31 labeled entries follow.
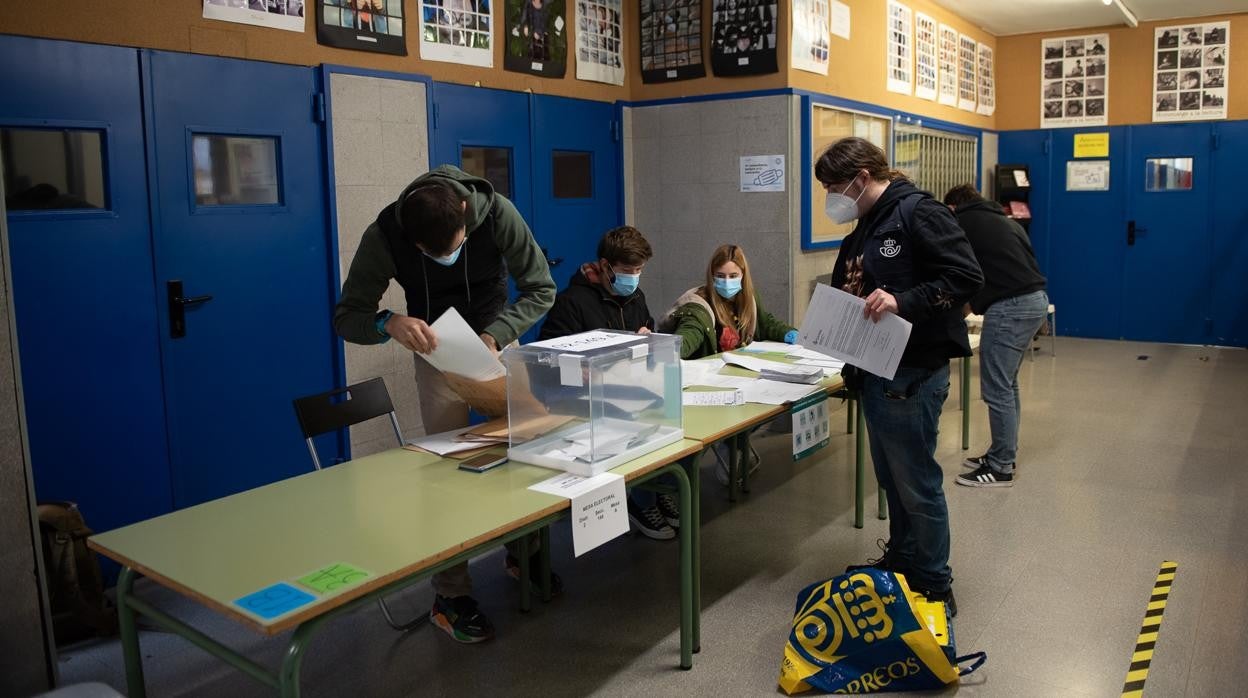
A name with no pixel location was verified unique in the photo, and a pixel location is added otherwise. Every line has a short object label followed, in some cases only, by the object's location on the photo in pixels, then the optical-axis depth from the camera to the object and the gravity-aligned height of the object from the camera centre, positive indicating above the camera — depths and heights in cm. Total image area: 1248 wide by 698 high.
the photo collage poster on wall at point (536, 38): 480 +107
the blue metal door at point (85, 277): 313 -5
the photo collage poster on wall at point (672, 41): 547 +116
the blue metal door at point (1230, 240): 782 -8
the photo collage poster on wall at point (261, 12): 357 +92
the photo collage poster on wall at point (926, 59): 703 +132
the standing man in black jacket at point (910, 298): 271 -16
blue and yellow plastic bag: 254 -107
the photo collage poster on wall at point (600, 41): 530 +114
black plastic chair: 285 -47
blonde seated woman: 412 -31
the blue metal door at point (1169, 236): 802 -3
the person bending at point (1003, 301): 419 -28
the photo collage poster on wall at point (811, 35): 532 +116
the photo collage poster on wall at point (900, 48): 659 +131
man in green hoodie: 283 -10
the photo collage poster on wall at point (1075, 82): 829 +132
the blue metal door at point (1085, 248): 841 -12
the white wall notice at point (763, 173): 534 +39
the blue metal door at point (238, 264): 352 -3
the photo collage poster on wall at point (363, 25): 393 +95
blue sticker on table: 167 -60
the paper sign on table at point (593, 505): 225 -61
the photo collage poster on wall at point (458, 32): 438 +101
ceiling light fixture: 712 +167
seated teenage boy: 356 -17
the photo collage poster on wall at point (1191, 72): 780 +129
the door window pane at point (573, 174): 521 +40
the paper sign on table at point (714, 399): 320 -51
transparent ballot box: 247 -41
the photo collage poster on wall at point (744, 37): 526 +113
